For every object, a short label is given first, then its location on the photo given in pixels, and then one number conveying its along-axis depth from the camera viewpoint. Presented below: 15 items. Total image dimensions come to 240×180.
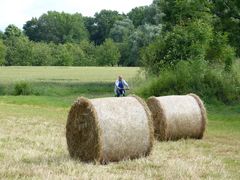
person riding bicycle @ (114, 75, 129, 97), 27.00
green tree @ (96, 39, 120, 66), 108.44
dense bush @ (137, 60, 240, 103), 28.14
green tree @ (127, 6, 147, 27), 119.06
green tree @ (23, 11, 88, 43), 141.12
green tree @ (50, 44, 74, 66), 111.31
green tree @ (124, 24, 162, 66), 69.28
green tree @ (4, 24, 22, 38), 122.67
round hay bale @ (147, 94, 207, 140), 15.26
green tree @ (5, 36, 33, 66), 105.62
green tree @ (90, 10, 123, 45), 142.00
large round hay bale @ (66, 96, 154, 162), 11.36
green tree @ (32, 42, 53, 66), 107.31
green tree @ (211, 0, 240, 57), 32.94
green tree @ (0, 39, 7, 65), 99.29
